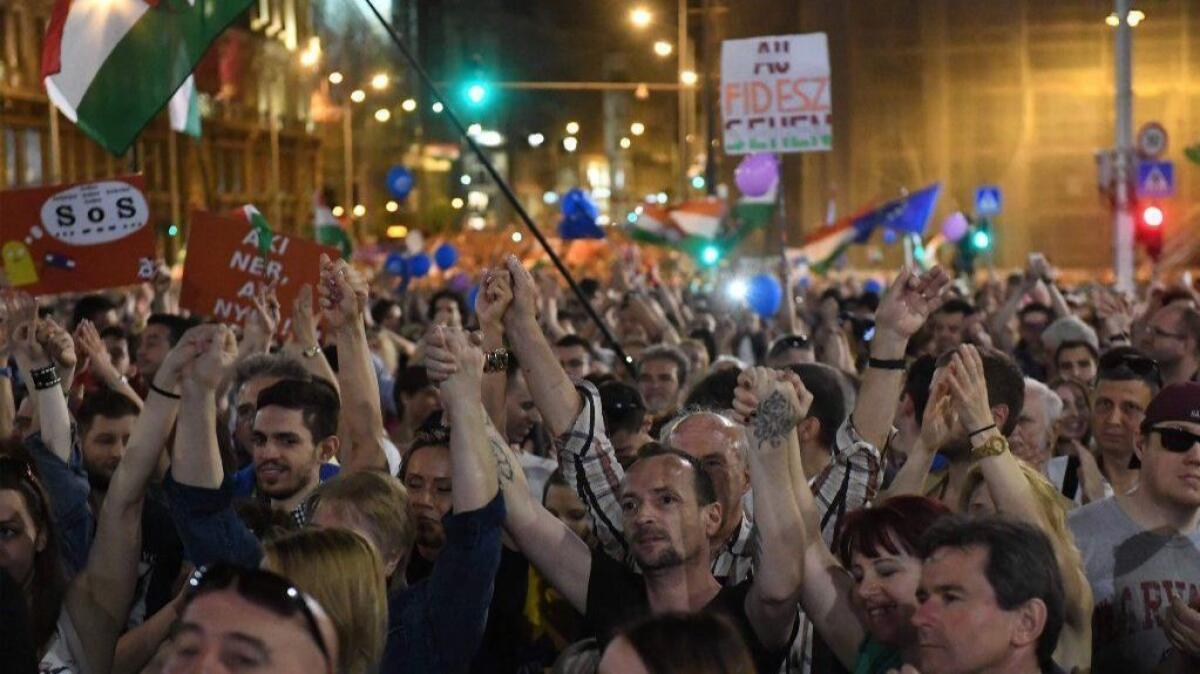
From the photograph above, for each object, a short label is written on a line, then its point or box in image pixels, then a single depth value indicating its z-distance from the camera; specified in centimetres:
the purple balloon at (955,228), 2922
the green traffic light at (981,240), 2259
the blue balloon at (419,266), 2409
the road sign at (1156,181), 2245
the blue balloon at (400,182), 2609
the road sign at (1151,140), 2245
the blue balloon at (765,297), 1864
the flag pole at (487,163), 827
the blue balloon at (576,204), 2006
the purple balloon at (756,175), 2134
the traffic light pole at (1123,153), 2395
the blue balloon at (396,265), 2445
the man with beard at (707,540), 482
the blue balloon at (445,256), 2712
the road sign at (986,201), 2688
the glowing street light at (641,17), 2811
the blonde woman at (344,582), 402
